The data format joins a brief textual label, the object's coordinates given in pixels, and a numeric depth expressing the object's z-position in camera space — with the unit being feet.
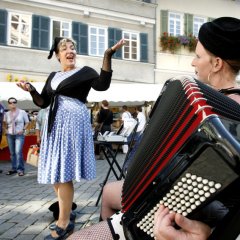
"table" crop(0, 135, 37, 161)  33.40
